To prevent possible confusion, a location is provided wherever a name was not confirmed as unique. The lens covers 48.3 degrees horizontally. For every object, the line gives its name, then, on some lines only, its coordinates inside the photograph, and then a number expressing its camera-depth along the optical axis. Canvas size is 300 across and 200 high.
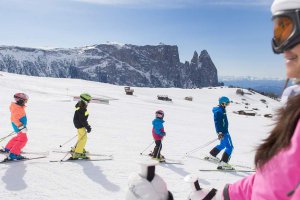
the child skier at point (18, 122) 8.76
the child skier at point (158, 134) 9.86
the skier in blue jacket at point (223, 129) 9.52
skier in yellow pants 9.30
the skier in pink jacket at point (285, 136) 1.21
